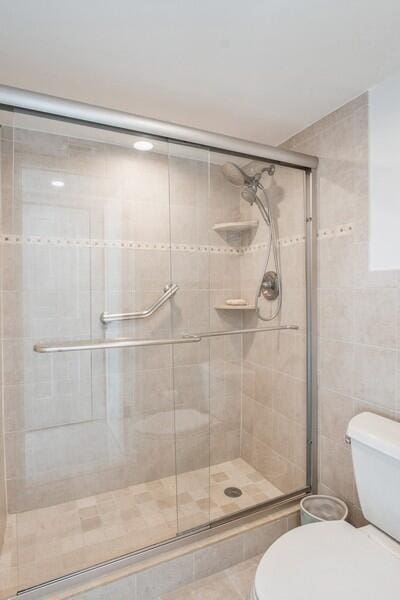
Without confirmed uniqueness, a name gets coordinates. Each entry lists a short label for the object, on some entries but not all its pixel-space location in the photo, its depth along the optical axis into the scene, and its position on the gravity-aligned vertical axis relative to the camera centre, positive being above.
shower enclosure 1.41 -0.16
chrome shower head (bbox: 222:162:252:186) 1.68 +0.59
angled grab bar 1.59 -0.08
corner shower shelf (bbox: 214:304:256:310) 1.70 -0.07
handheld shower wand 1.71 +0.40
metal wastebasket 1.61 -1.06
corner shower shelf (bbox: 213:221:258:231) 1.66 +0.34
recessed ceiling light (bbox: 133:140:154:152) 1.51 +0.66
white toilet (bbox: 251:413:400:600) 0.98 -0.85
